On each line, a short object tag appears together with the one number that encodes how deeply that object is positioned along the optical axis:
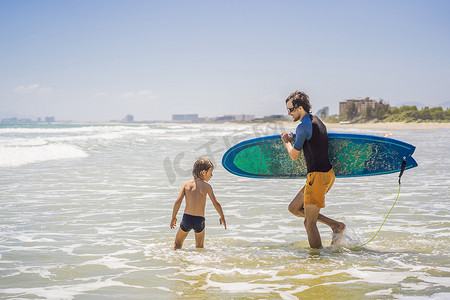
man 4.17
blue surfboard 4.94
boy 4.34
